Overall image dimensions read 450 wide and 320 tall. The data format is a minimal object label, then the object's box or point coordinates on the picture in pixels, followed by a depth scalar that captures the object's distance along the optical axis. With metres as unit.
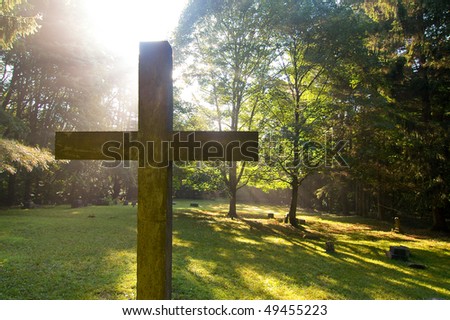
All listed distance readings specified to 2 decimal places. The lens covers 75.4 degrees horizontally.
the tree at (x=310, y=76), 14.79
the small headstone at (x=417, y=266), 9.55
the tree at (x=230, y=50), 17.28
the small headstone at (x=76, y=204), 26.17
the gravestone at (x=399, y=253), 10.56
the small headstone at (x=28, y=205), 23.47
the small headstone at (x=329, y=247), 11.38
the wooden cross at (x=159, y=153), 2.21
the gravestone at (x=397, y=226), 17.61
